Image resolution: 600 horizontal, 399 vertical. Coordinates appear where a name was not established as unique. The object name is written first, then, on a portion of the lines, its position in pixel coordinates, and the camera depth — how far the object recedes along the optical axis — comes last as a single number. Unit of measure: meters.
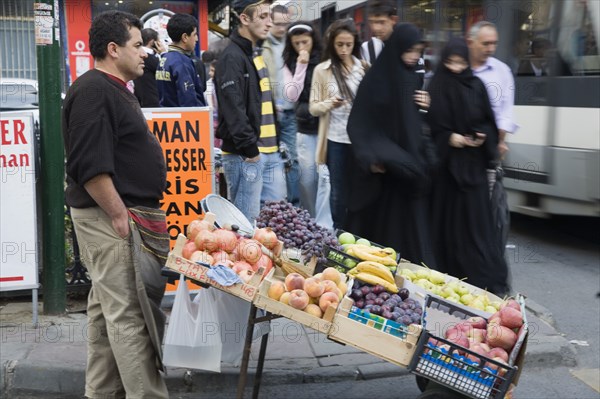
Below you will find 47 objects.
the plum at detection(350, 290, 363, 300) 4.01
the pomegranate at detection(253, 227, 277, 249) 4.22
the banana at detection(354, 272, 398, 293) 4.09
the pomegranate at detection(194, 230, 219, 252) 3.98
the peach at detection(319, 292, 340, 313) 3.77
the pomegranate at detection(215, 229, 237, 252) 4.02
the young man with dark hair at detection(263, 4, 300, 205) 7.39
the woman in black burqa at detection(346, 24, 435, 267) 4.93
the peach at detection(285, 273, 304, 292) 3.88
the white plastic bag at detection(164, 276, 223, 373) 4.16
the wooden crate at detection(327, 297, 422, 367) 3.71
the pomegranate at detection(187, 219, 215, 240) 4.07
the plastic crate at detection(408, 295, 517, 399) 3.65
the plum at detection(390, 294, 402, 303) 3.99
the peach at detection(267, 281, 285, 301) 3.82
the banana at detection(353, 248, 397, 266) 4.30
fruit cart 3.68
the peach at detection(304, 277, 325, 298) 3.82
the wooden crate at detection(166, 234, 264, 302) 3.81
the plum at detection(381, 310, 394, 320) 3.80
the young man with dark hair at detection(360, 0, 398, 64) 6.31
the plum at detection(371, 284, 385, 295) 4.04
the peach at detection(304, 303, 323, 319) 3.75
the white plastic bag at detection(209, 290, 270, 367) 4.38
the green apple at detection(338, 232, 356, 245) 4.62
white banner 5.39
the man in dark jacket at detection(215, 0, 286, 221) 5.81
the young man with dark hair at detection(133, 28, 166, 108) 7.04
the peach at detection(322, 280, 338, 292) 3.89
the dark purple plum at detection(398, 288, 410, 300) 4.12
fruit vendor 3.79
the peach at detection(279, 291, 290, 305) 3.78
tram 7.85
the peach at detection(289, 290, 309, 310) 3.73
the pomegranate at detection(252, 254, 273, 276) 4.01
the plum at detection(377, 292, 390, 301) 3.99
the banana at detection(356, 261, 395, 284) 4.17
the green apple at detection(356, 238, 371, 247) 4.61
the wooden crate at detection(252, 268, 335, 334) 3.73
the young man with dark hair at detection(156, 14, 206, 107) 6.55
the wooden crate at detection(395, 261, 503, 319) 4.14
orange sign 5.74
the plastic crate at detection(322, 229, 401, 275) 4.32
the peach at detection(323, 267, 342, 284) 4.03
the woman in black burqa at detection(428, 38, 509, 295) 5.37
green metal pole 5.41
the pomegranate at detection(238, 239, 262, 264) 4.01
